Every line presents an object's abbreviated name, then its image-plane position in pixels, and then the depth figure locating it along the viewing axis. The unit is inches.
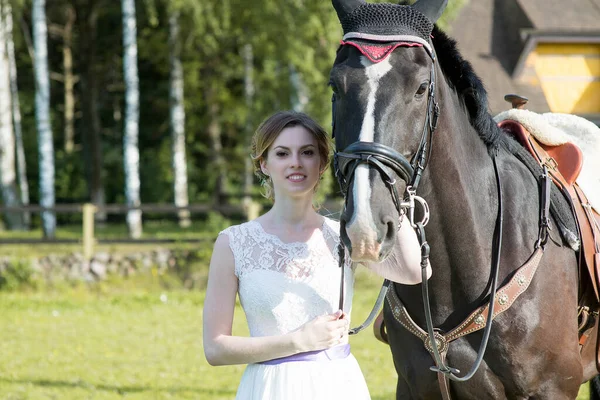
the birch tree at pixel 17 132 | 847.1
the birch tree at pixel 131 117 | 640.4
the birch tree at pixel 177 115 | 756.6
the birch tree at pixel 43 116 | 619.8
